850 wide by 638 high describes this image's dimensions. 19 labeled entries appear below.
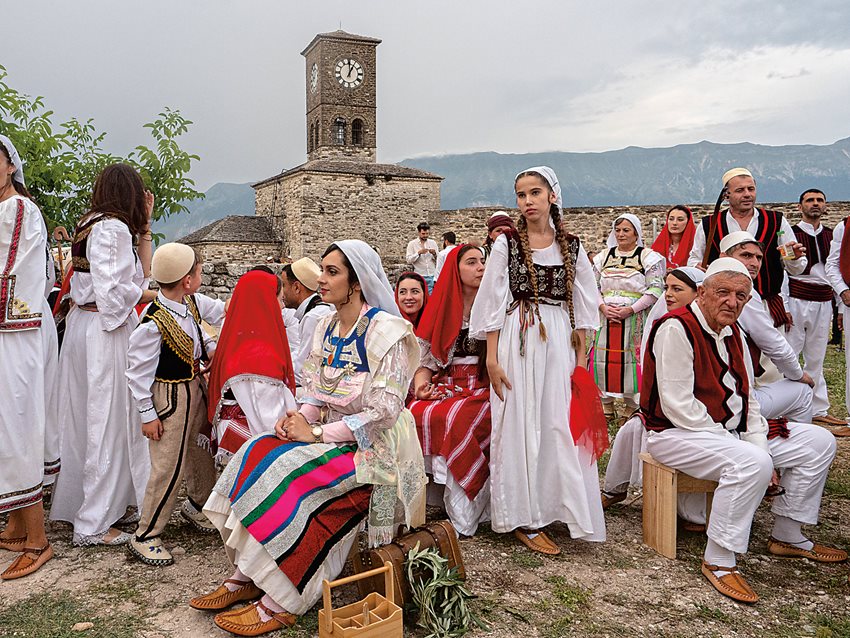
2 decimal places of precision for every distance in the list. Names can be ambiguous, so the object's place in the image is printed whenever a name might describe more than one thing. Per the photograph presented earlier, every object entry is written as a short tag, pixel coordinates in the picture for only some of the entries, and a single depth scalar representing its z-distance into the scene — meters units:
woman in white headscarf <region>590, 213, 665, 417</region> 6.48
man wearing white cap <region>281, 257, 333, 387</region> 4.77
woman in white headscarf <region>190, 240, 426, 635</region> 2.95
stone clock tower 36.47
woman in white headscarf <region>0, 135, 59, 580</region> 3.51
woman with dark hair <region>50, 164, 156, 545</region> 3.78
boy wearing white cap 3.63
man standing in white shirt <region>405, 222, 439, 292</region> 13.41
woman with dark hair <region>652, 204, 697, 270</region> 6.79
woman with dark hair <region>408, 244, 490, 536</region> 4.16
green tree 6.49
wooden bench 3.76
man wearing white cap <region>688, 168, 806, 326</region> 5.17
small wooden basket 2.67
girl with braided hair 3.93
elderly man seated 3.47
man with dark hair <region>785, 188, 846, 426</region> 6.71
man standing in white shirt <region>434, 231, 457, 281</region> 12.54
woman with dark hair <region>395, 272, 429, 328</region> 4.95
